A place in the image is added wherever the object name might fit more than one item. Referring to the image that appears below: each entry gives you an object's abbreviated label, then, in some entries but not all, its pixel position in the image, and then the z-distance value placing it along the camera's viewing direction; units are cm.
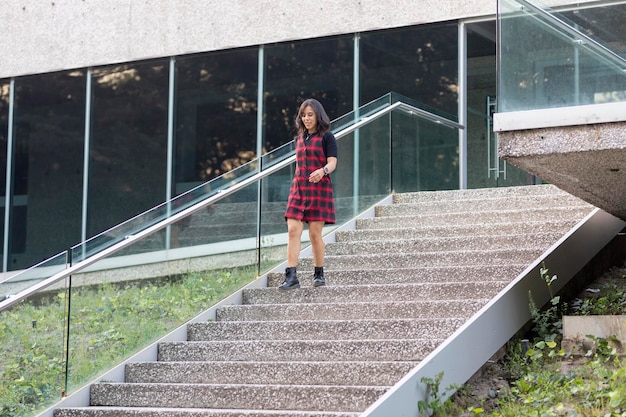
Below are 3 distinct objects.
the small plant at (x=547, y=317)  709
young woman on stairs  823
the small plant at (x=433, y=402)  595
